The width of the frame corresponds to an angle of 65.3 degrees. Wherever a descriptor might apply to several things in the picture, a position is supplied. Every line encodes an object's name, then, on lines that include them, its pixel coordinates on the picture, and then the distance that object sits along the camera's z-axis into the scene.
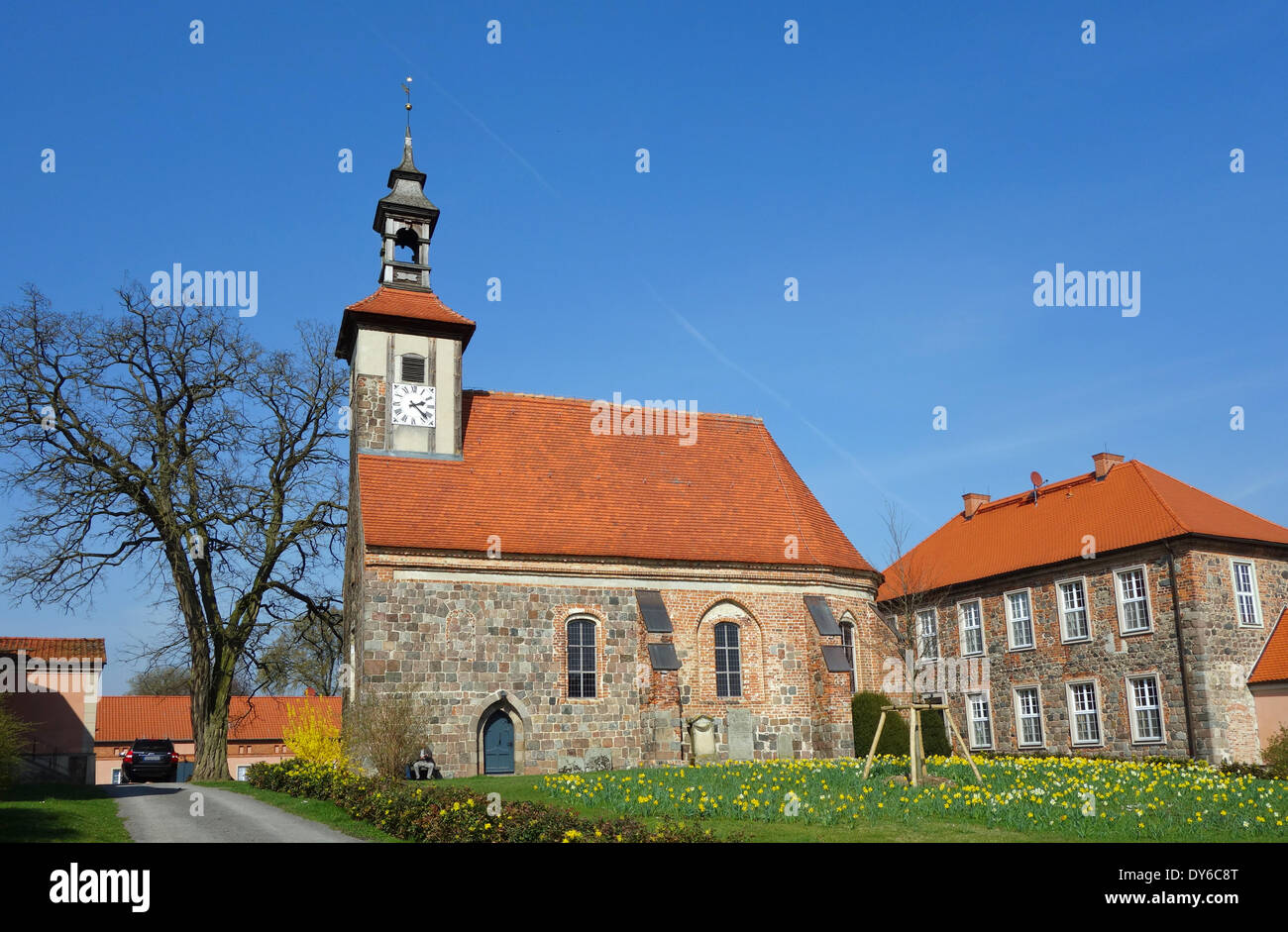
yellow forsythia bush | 23.36
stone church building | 25.56
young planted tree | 35.75
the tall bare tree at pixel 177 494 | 28.92
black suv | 34.66
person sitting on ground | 23.33
